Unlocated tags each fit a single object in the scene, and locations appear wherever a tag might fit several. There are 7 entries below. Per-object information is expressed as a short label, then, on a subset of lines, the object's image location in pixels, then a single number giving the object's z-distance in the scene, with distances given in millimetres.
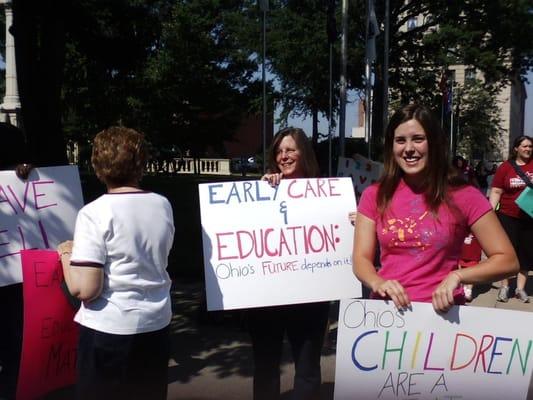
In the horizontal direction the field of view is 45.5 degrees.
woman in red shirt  6553
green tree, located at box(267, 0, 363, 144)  26812
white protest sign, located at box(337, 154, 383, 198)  4961
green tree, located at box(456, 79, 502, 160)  46881
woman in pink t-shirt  2262
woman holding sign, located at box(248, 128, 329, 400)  3160
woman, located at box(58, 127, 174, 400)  2451
